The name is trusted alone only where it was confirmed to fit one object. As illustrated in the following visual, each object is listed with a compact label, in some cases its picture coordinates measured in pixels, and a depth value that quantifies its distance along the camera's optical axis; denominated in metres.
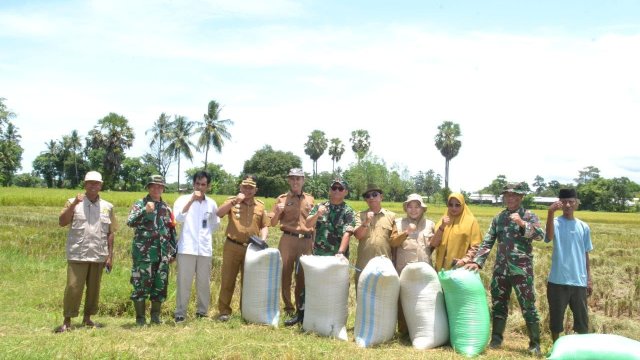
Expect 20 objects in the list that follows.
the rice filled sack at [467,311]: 5.20
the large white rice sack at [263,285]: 6.09
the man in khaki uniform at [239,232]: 6.50
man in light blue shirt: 5.60
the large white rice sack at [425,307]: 5.36
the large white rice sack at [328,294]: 5.67
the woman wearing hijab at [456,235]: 5.56
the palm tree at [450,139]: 65.94
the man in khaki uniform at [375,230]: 5.84
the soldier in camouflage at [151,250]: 6.05
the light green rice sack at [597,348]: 4.36
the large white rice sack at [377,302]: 5.41
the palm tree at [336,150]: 76.18
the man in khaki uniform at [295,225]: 6.36
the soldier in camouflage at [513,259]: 5.36
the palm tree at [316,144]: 75.38
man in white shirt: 6.36
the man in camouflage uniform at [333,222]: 6.07
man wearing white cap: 5.93
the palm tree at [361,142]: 77.56
